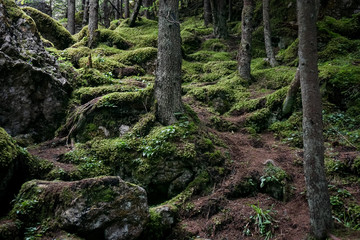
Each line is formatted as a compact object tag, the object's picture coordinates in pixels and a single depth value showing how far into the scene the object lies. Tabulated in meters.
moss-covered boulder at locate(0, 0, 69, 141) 6.30
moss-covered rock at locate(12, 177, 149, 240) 3.69
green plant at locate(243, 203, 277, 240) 3.99
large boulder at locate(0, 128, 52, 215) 4.13
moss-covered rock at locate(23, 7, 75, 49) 11.91
